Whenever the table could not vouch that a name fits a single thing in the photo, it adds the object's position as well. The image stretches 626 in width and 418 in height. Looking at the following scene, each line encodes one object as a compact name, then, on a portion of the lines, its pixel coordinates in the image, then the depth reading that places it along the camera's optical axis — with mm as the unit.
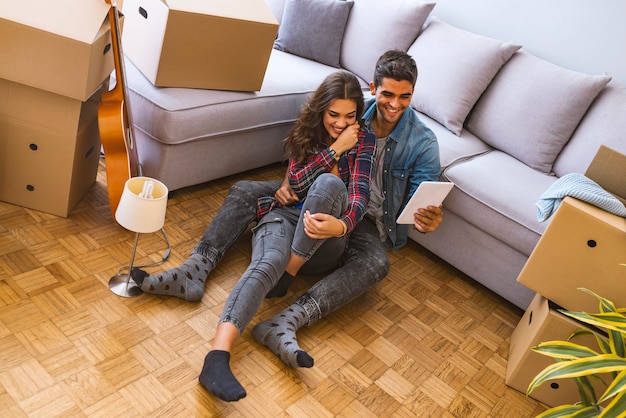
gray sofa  2193
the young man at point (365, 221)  1812
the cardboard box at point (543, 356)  1824
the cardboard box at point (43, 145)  1852
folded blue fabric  1769
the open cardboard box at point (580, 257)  1722
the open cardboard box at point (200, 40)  2037
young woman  1773
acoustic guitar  1878
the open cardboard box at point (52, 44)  1714
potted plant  1284
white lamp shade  1628
